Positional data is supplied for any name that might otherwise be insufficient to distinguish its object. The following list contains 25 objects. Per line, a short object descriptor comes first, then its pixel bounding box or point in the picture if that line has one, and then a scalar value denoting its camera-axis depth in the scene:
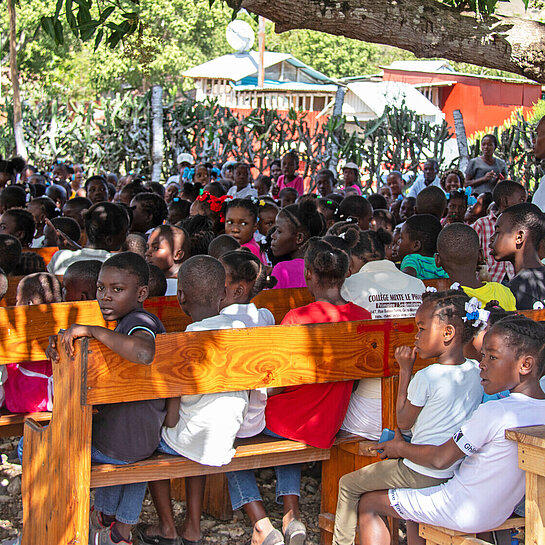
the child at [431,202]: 8.52
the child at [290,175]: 12.34
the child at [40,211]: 8.16
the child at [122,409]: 3.42
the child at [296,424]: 4.05
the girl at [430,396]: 3.54
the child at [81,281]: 4.80
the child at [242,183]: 10.80
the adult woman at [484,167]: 11.40
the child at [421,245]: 6.03
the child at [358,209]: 7.77
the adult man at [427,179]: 12.40
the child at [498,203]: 7.07
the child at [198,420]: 3.80
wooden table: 2.91
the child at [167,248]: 5.63
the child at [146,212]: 7.81
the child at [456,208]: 8.63
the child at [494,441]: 3.14
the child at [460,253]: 4.96
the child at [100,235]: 6.07
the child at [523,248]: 4.73
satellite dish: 40.78
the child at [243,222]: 6.46
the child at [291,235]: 5.99
